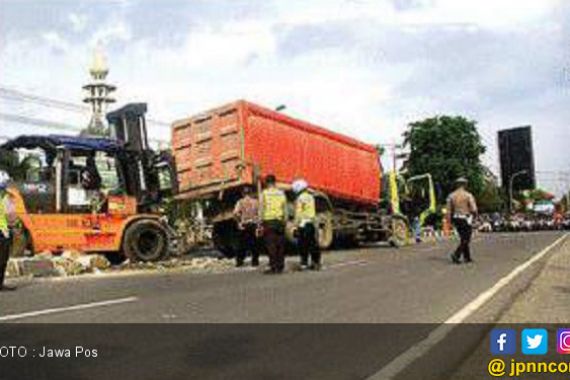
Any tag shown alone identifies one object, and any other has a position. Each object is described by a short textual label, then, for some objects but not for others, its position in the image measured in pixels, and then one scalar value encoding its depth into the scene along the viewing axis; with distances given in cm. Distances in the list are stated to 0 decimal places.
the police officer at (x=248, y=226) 1872
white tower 10044
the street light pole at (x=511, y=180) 9418
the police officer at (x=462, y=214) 1784
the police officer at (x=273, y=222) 1641
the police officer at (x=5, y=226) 1416
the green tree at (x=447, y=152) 7919
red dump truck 2303
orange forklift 1958
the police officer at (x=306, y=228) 1709
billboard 8831
